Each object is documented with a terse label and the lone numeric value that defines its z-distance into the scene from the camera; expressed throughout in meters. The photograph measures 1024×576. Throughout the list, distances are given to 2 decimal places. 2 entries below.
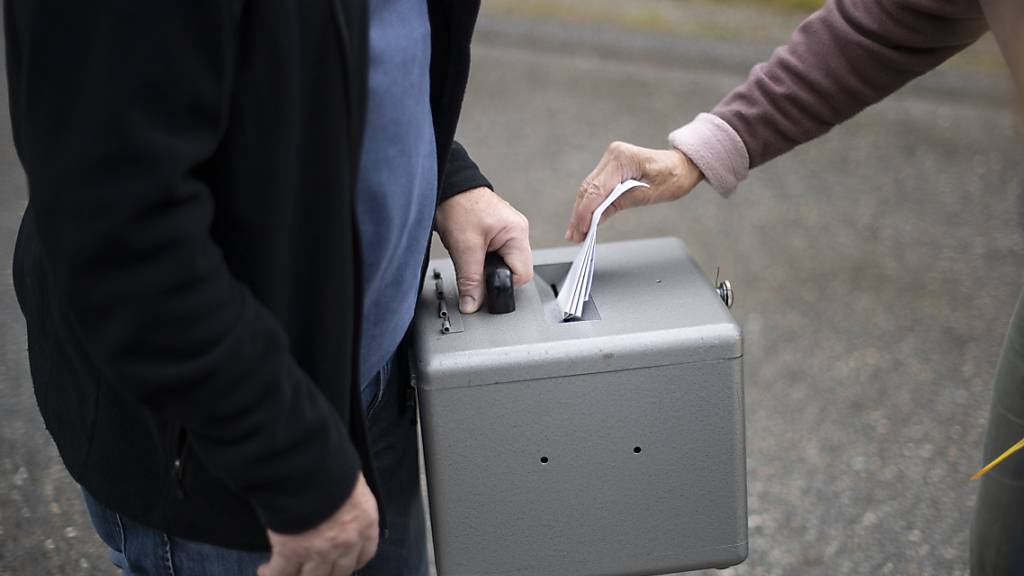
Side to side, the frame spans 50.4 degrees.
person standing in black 0.77
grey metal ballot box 1.23
